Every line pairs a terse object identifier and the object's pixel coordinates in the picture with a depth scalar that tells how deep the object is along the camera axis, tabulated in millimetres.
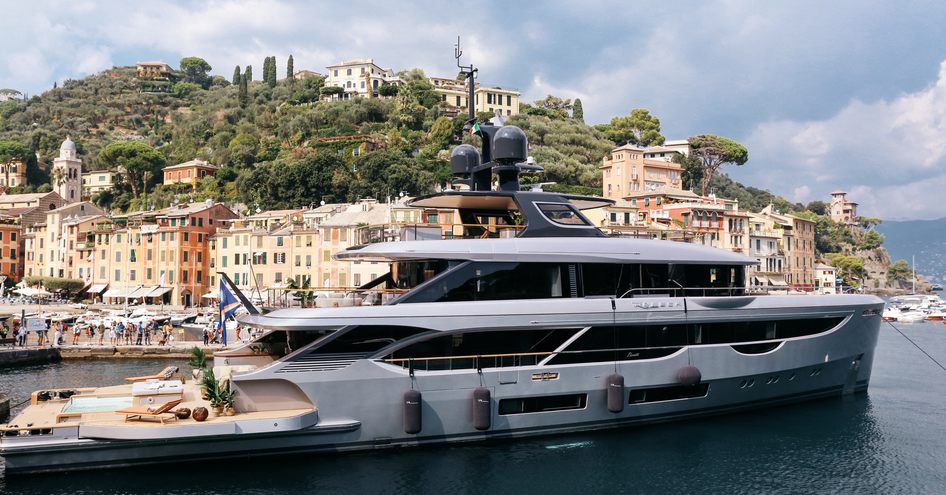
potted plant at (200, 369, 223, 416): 14695
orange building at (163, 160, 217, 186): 89750
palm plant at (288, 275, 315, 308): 17500
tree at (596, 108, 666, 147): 105812
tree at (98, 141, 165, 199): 92375
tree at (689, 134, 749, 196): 95375
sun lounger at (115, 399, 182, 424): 14070
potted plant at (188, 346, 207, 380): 16766
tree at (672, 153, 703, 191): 93938
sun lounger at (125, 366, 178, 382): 17423
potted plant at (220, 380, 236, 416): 14797
